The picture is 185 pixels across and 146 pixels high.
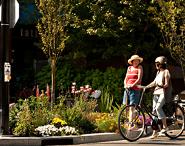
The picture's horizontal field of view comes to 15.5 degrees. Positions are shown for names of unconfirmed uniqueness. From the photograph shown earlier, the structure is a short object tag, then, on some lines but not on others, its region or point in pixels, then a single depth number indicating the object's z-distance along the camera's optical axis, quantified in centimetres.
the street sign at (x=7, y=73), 1578
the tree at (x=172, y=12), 2502
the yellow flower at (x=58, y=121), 1624
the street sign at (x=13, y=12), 1601
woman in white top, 1588
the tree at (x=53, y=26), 2155
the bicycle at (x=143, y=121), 1546
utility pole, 1565
